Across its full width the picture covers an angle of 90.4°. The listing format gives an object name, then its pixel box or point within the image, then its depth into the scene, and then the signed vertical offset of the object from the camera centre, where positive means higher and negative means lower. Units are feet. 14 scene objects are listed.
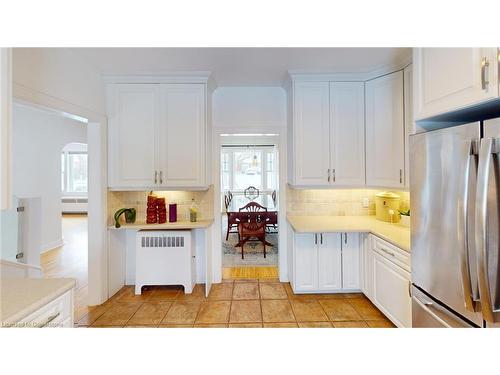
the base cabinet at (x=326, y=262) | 9.36 -2.83
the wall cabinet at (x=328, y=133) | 9.52 +2.10
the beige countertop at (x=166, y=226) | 9.47 -1.44
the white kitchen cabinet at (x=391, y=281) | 6.63 -2.79
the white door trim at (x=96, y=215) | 9.04 -0.95
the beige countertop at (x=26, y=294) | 3.38 -1.66
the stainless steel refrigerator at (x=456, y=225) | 3.17 -0.58
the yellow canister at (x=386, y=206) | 9.50 -0.74
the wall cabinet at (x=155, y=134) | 9.45 +2.09
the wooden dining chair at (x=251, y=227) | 14.64 -2.32
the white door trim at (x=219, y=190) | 10.94 +0.03
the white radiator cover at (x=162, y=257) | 9.72 -2.69
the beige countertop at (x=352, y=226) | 7.61 -1.42
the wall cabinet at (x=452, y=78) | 3.47 +1.76
